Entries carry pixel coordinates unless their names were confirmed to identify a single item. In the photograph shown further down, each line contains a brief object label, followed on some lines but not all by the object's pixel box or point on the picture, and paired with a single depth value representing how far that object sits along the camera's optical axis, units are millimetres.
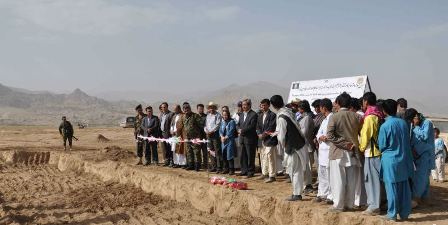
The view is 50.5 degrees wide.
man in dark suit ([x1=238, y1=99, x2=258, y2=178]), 10648
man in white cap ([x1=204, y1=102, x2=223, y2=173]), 11590
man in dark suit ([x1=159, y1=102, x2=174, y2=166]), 13312
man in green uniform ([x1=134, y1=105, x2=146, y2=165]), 14009
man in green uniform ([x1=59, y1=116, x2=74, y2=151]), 21984
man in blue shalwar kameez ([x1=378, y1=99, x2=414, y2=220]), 6324
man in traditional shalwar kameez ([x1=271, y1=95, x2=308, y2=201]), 7965
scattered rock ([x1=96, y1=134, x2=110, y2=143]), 30609
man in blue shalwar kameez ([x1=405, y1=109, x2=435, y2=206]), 7645
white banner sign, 10938
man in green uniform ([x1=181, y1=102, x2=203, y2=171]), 12281
